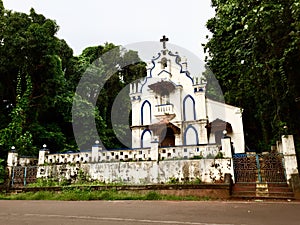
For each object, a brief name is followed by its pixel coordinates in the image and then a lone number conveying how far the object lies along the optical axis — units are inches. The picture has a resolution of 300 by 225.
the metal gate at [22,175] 396.8
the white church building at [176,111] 623.5
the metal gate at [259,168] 318.3
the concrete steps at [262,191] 291.3
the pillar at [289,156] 305.1
